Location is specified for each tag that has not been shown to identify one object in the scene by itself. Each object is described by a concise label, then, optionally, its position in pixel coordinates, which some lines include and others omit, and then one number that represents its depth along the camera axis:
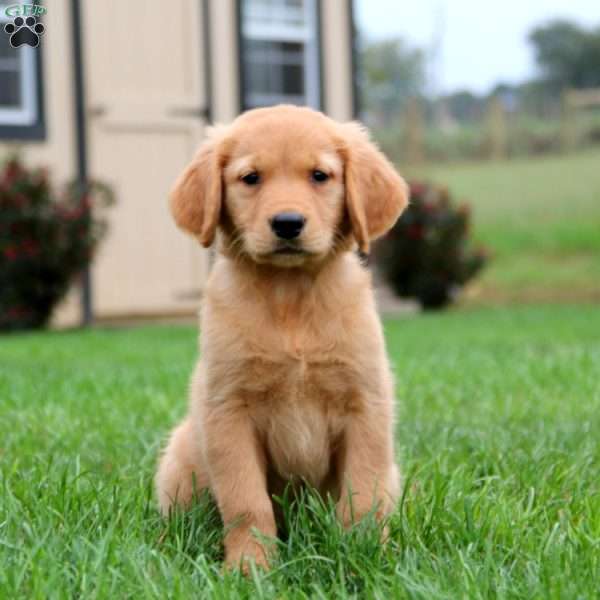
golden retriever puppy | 2.46
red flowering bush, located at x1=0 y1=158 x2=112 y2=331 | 9.29
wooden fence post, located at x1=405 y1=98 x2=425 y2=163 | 21.22
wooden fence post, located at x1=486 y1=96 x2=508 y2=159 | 24.94
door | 10.05
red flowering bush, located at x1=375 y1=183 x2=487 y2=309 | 13.29
